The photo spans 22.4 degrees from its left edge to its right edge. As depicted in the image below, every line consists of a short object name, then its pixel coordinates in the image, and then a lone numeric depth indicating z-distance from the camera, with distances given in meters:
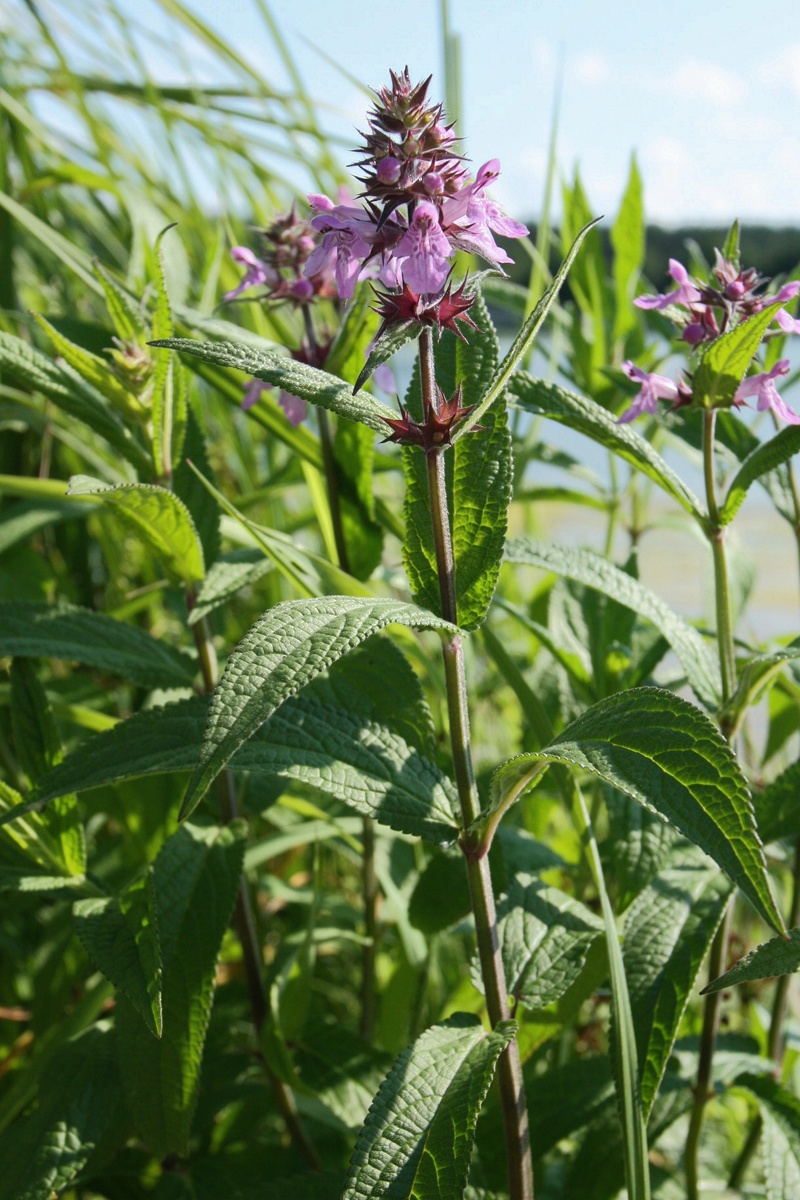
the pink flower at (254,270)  0.49
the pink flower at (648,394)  0.46
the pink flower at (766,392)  0.44
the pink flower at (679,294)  0.45
